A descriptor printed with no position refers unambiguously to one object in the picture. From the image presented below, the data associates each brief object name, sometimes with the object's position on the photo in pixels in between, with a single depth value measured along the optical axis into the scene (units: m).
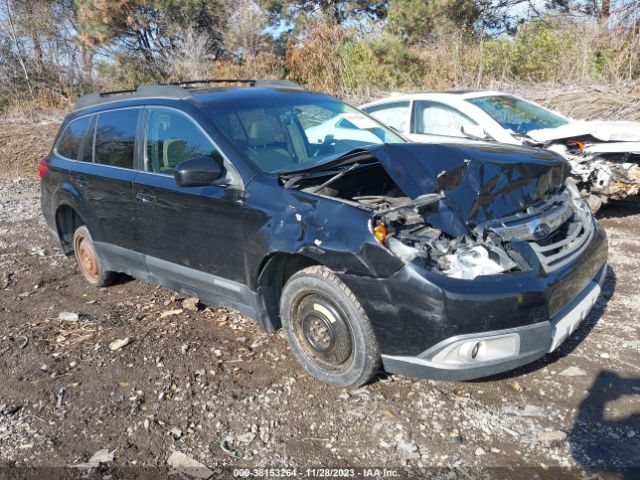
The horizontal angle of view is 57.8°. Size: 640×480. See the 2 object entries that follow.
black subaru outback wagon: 3.09
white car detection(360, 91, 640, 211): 6.52
